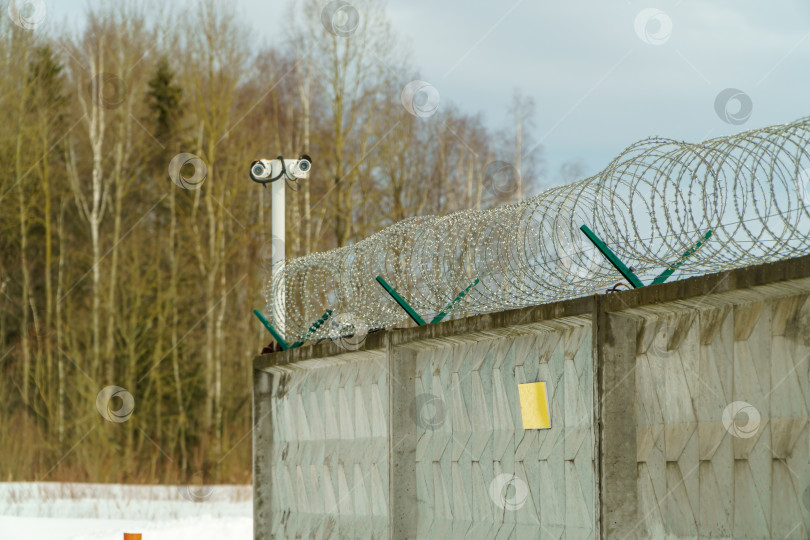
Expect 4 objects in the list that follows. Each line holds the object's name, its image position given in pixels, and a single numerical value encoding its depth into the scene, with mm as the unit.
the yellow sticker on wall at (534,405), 17844
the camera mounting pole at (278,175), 30266
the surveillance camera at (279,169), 30562
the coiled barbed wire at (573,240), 13102
